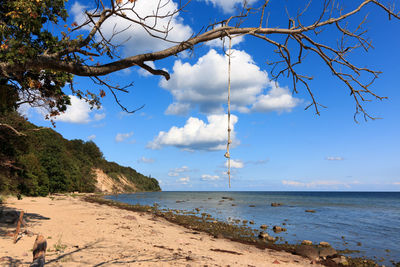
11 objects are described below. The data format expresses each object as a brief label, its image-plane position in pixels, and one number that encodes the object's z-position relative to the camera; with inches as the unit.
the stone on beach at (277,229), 852.7
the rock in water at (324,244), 671.4
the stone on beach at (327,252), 558.9
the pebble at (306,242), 680.3
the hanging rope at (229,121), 159.9
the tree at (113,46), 185.3
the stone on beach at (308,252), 539.8
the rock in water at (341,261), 516.0
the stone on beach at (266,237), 694.1
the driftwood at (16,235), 375.0
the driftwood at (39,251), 179.2
